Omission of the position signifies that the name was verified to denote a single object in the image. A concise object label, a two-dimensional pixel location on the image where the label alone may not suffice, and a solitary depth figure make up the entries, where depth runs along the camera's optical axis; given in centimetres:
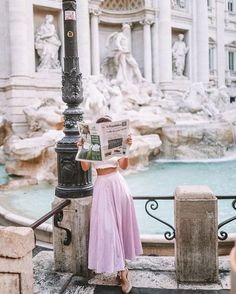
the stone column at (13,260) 224
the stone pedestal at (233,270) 111
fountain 931
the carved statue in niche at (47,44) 1549
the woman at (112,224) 288
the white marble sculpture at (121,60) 1691
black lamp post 319
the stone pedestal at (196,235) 297
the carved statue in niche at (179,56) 2072
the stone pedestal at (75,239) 318
